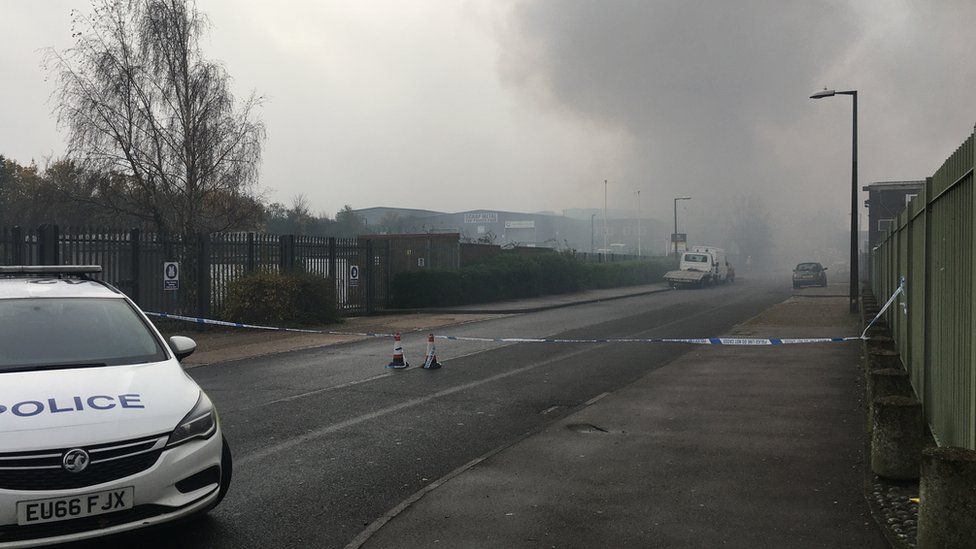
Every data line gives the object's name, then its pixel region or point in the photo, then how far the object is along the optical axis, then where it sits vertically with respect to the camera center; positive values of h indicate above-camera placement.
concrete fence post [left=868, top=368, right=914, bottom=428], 6.51 -1.03
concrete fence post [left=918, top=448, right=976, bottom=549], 3.68 -1.16
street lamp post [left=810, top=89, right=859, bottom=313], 22.47 +1.39
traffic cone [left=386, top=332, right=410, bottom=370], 12.23 -1.51
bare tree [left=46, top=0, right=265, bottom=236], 20.66 +3.80
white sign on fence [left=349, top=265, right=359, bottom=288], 23.31 -0.21
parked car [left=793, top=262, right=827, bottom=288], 43.96 -0.55
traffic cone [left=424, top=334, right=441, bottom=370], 12.05 -1.46
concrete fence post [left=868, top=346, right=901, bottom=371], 7.37 -0.94
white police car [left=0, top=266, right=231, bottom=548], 3.86 -0.90
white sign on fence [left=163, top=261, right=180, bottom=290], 17.39 -0.16
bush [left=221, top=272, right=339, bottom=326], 18.80 -0.78
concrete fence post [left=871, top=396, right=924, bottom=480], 5.51 -1.26
